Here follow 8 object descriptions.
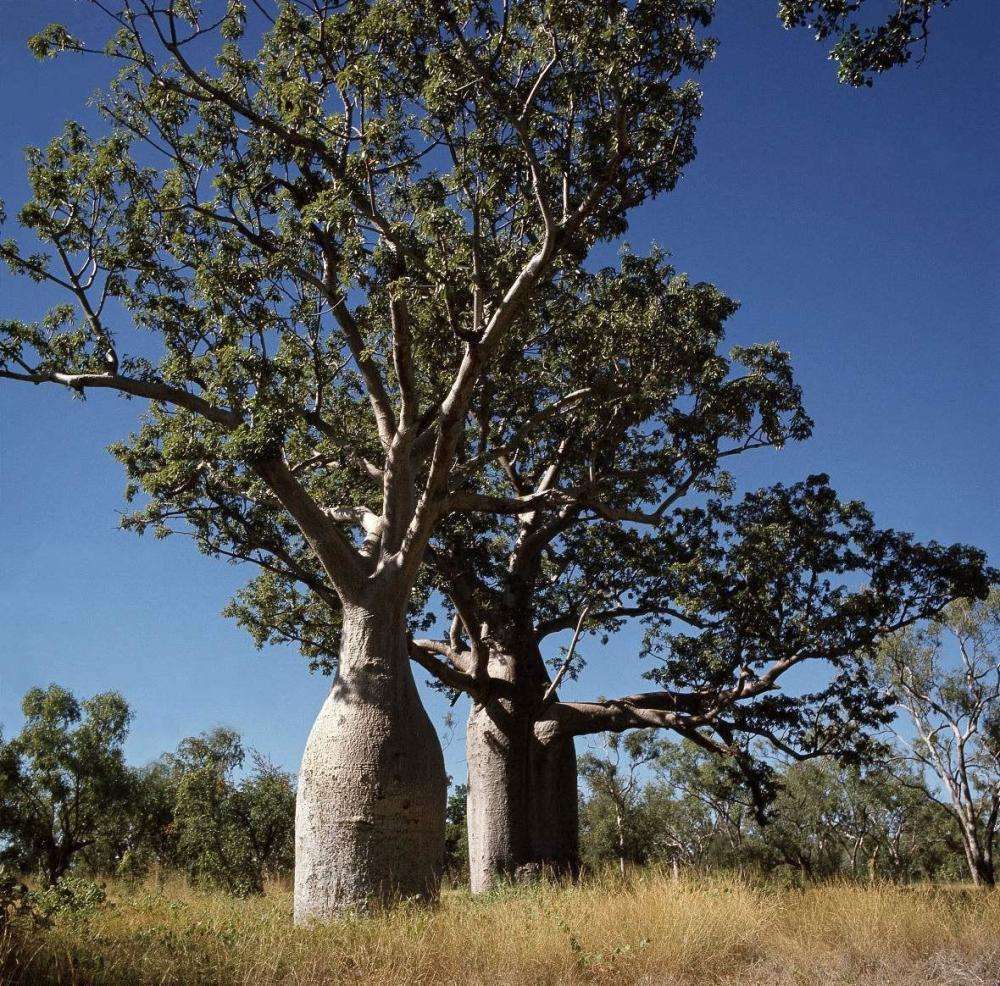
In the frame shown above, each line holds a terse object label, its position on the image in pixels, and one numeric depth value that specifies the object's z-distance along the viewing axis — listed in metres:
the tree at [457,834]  27.75
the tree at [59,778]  24.73
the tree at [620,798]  34.16
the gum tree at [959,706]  25.89
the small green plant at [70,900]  7.43
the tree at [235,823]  20.86
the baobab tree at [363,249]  9.16
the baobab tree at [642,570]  12.04
